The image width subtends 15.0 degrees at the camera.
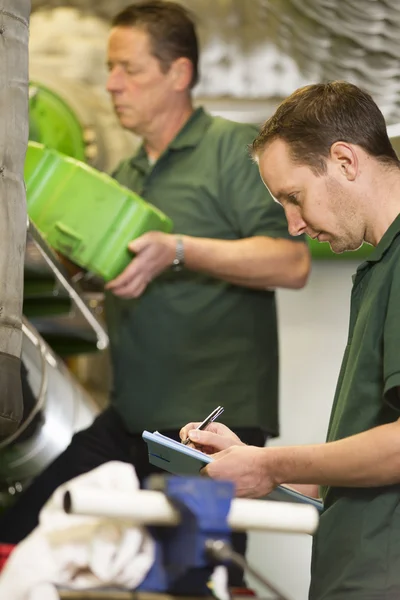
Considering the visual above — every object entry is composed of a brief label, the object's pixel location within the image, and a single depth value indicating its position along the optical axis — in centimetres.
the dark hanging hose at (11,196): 214
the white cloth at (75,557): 188
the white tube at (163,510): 173
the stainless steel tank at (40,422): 311
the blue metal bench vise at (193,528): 174
